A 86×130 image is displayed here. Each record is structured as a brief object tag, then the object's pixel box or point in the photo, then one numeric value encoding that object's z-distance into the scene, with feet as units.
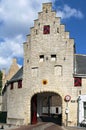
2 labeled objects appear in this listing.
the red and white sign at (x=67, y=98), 66.14
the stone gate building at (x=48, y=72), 66.64
